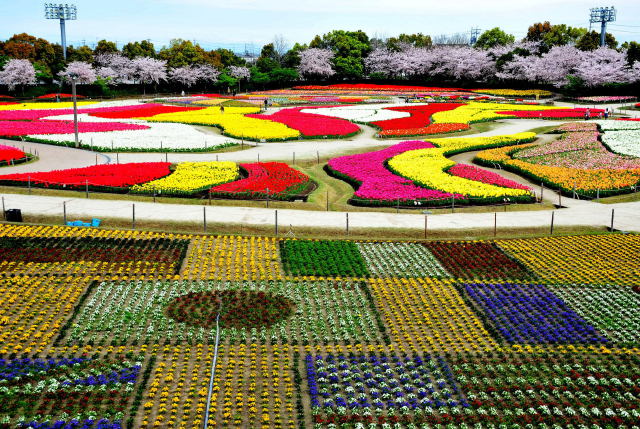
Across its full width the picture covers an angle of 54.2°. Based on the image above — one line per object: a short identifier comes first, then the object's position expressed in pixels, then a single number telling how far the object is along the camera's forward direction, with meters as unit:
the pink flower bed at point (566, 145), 48.41
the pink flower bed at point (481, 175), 36.91
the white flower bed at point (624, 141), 48.58
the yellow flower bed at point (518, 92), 98.94
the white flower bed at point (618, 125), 59.41
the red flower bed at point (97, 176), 34.84
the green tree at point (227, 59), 125.75
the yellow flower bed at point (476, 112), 67.69
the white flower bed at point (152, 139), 49.75
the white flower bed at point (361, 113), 71.62
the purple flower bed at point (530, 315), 19.06
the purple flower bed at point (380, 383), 15.40
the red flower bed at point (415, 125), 59.59
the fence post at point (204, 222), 27.84
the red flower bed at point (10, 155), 41.91
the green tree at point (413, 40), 153.79
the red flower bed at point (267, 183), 33.81
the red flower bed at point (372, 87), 114.61
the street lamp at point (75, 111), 48.00
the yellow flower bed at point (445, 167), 34.72
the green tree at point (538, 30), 128.75
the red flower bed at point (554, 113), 70.75
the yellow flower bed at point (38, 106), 77.62
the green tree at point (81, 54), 110.12
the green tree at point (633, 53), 94.75
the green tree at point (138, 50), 119.75
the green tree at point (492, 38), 133.00
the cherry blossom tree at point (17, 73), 94.62
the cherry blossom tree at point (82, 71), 103.38
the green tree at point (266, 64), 123.69
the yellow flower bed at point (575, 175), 37.42
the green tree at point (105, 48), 121.40
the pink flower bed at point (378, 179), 33.75
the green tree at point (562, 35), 122.19
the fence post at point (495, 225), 28.77
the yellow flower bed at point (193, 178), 34.53
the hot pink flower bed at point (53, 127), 55.44
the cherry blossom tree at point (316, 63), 126.69
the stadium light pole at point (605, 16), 122.38
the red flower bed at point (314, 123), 58.69
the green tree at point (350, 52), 127.94
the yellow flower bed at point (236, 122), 56.69
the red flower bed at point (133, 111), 70.88
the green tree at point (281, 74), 121.25
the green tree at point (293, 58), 130.00
